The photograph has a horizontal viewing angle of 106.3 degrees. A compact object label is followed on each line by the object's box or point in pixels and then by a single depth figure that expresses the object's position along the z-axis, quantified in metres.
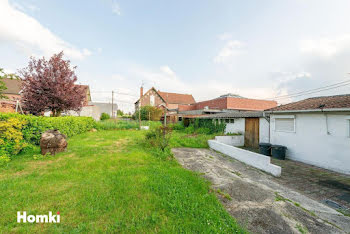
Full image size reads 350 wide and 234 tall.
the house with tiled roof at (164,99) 38.97
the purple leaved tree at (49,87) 8.98
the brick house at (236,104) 28.72
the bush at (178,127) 18.61
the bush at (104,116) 31.10
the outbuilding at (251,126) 8.75
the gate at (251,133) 9.29
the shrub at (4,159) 4.36
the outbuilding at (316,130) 5.38
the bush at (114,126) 16.47
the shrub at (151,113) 26.97
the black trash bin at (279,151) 6.98
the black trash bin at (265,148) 7.48
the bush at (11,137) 4.64
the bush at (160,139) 6.86
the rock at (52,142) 5.46
